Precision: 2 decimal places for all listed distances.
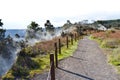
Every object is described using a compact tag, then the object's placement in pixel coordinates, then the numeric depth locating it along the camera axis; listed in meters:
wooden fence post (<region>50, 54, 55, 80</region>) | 4.83
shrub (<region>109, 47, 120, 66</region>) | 7.56
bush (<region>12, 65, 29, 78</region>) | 6.22
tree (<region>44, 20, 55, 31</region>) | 33.84
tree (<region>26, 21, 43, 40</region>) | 30.36
